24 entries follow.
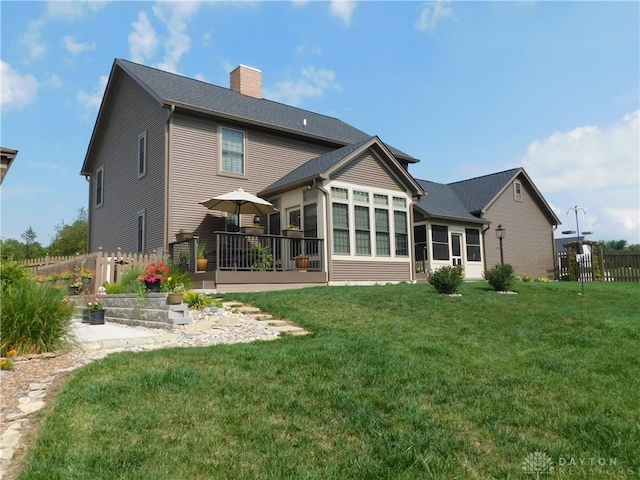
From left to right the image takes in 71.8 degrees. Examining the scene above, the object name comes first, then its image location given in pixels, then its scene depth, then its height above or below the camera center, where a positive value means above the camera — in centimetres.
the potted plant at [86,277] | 1104 +1
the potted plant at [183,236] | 1281 +114
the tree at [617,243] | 7131 +354
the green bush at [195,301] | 865 -52
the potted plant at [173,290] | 794 -30
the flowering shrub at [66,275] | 1173 +8
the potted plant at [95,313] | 882 -71
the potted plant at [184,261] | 1249 +40
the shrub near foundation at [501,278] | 1216 -29
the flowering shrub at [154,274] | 911 +4
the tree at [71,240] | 3077 +268
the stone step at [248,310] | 863 -72
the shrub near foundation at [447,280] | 1085 -27
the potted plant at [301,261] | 1300 +33
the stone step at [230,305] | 895 -64
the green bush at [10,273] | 680 +10
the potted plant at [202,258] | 1212 +45
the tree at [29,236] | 3993 +391
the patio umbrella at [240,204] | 1259 +208
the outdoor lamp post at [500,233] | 1900 +150
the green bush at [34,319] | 549 -52
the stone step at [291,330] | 727 -97
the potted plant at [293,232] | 1312 +120
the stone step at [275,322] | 787 -89
